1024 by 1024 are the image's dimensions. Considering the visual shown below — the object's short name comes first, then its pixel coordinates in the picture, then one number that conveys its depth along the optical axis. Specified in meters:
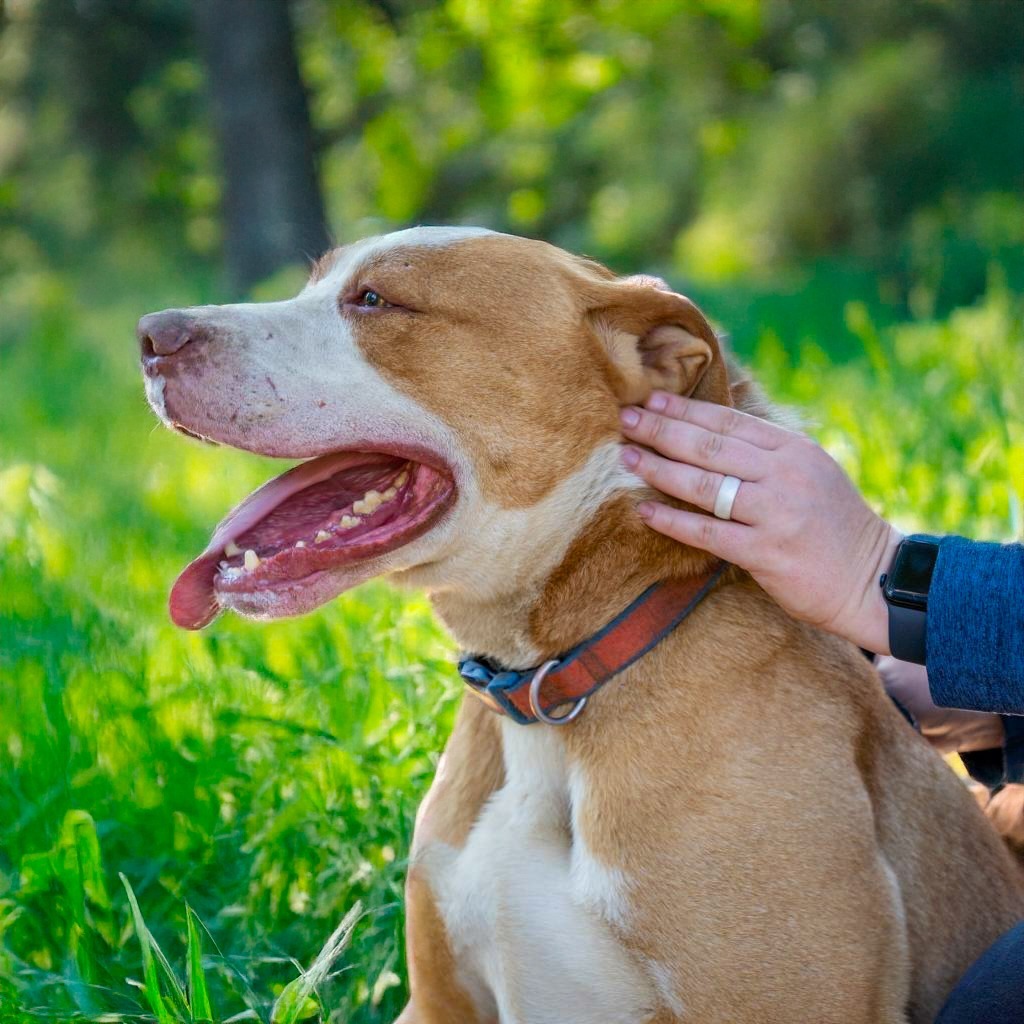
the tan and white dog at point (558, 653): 2.40
